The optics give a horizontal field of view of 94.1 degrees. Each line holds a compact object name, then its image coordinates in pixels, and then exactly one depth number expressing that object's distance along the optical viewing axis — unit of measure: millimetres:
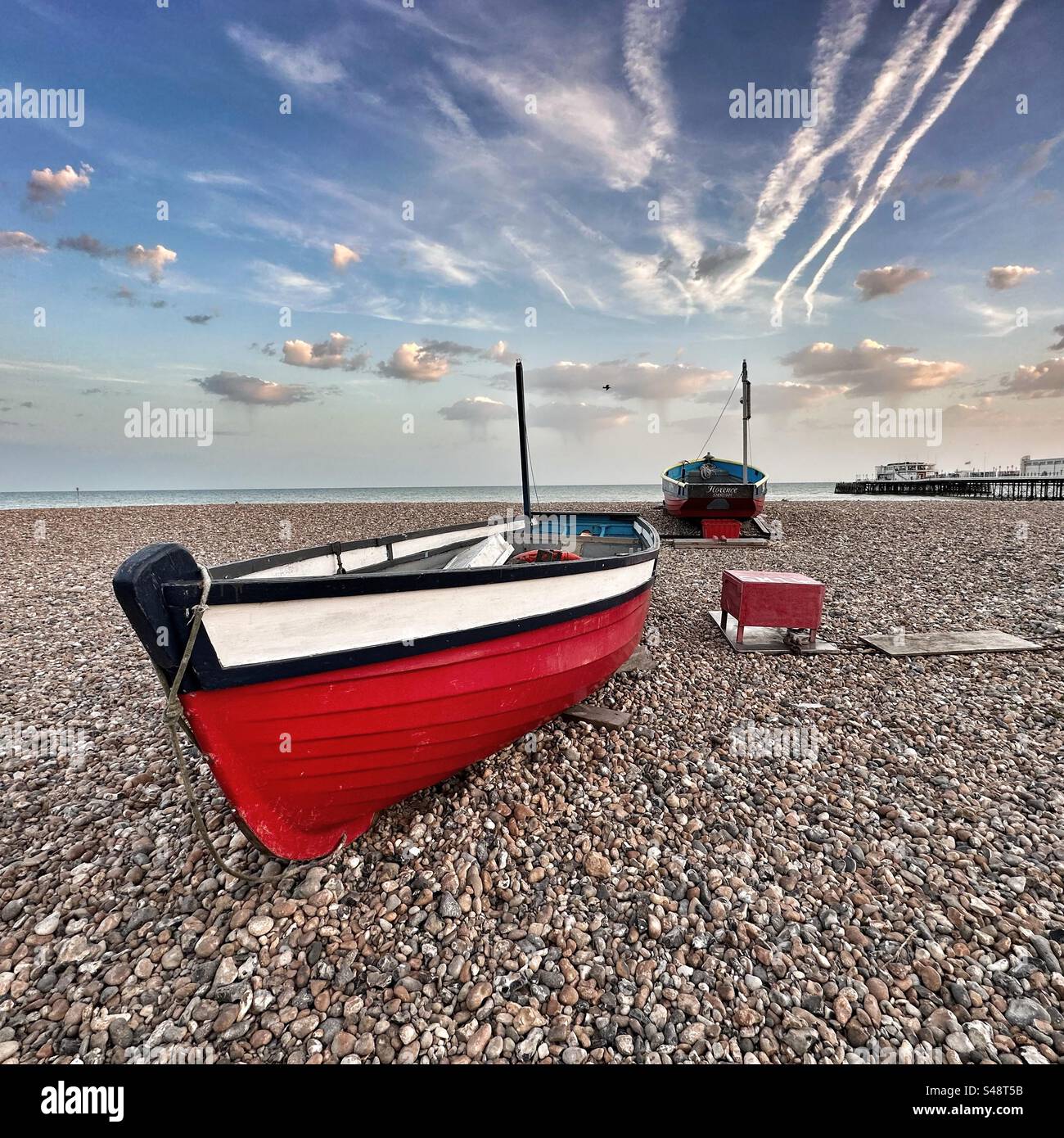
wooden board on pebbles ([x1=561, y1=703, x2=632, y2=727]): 5707
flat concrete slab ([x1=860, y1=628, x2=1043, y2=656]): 7605
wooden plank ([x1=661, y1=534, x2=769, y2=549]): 19281
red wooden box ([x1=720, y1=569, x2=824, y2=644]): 7695
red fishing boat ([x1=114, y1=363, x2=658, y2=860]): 2941
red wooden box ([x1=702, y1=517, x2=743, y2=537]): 20266
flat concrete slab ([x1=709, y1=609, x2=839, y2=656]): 7887
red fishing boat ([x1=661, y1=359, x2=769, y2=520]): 20984
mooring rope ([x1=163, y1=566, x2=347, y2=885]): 2822
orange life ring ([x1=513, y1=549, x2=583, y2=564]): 6750
